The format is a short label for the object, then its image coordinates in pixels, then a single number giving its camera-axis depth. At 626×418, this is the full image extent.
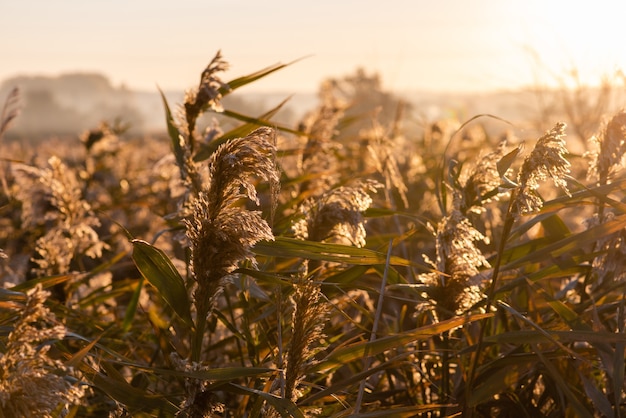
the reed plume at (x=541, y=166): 1.82
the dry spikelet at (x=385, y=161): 3.20
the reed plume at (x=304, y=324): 1.78
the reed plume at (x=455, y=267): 2.05
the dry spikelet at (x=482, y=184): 2.14
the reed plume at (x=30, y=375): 1.47
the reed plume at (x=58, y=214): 3.12
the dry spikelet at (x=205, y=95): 2.46
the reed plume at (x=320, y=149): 3.58
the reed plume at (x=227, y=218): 1.72
